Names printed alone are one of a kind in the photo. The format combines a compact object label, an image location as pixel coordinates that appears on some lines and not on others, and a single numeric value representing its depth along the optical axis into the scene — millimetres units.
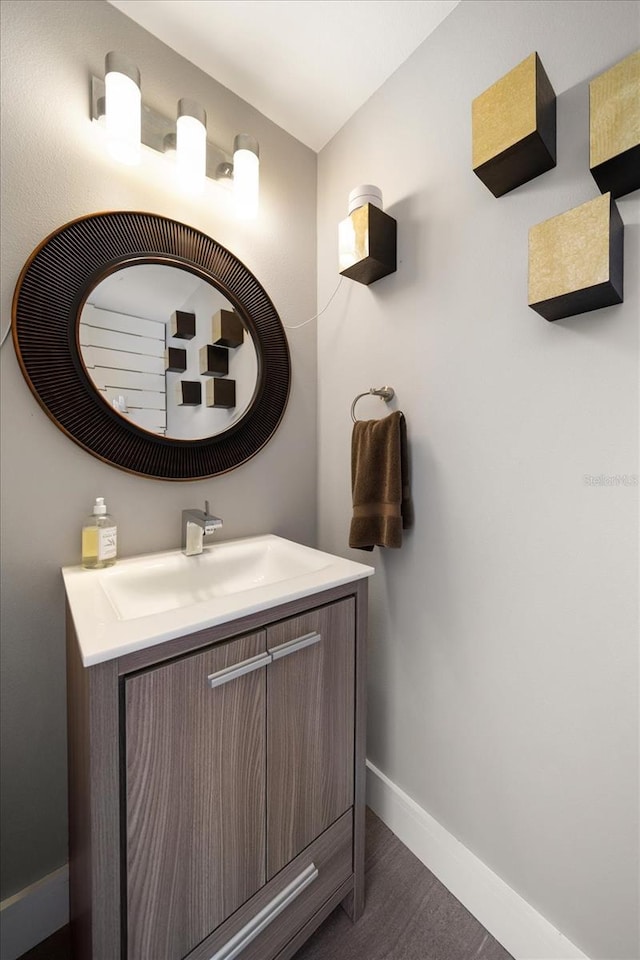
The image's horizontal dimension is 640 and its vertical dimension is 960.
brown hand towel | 1203
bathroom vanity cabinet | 677
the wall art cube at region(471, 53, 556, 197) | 840
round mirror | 1026
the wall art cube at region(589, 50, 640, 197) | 729
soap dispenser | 1058
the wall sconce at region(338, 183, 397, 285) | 1197
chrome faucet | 1170
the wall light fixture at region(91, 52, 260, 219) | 1028
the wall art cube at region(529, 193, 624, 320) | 747
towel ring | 1311
